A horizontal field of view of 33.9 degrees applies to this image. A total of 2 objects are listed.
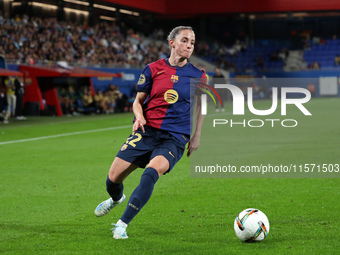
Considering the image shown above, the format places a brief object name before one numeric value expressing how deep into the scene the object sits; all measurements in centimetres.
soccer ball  555
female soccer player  584
